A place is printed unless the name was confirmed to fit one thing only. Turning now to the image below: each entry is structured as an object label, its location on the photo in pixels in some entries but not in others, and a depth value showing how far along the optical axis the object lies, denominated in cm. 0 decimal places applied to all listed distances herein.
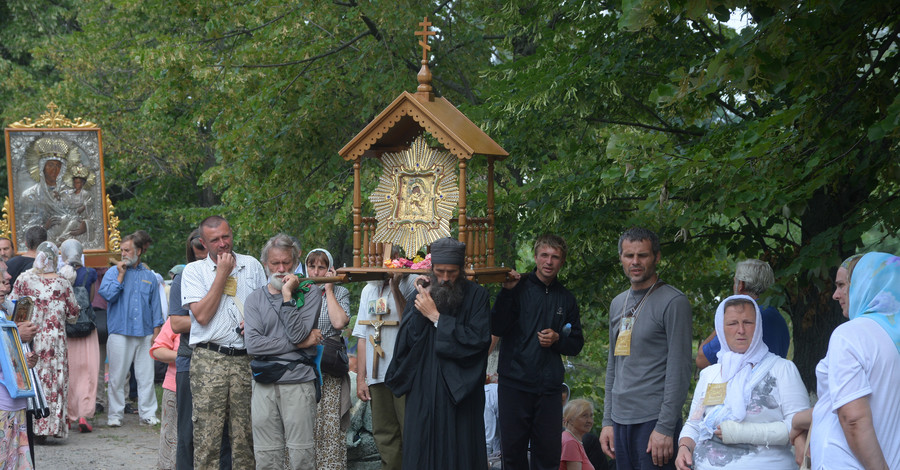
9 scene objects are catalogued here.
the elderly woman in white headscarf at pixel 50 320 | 2003
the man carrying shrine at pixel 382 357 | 1506
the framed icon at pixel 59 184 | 3034
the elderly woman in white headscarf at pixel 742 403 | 937
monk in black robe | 1245
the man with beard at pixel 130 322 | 2280
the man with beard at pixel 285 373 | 1410
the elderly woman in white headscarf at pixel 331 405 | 1565
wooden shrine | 1427
